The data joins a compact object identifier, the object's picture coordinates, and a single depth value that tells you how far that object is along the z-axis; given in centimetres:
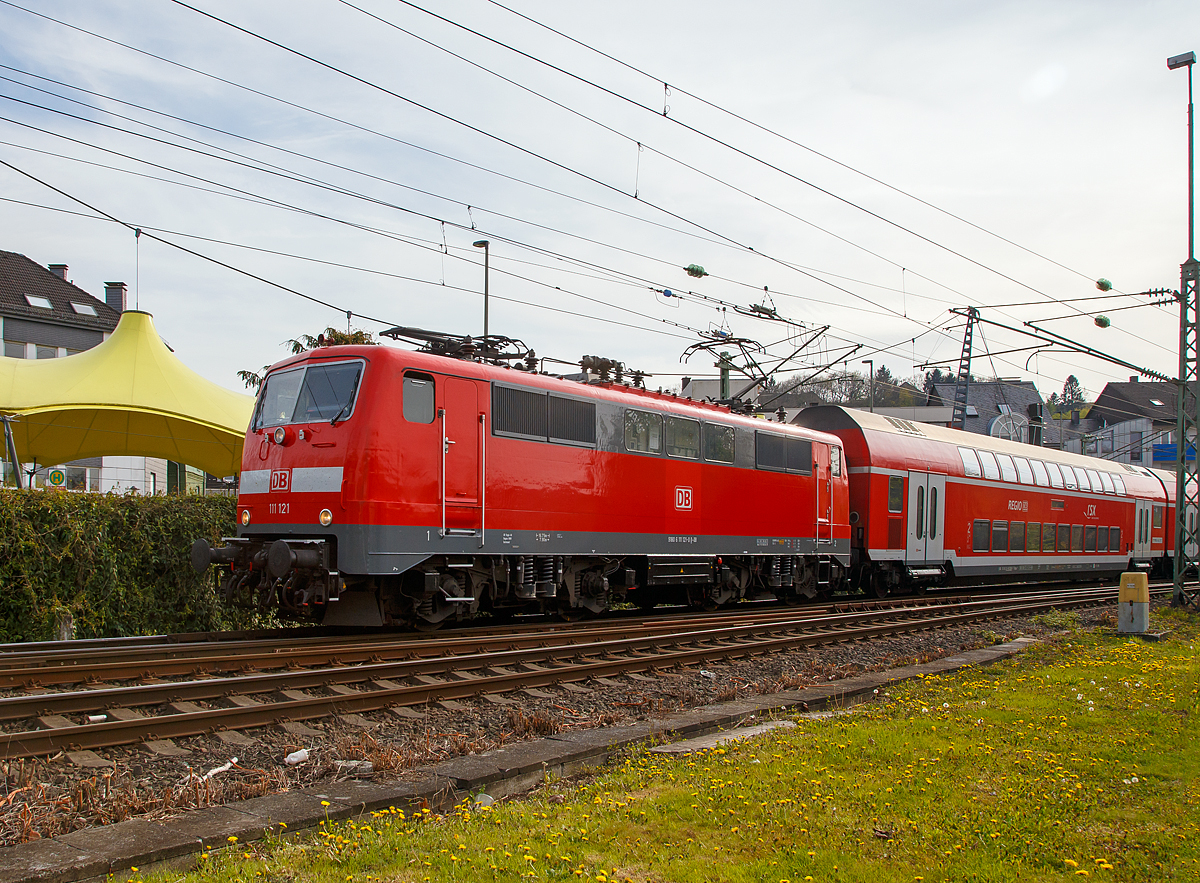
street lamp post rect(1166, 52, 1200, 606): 1861
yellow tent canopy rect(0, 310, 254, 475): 1816
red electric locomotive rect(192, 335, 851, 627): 1078
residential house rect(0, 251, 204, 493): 4203
